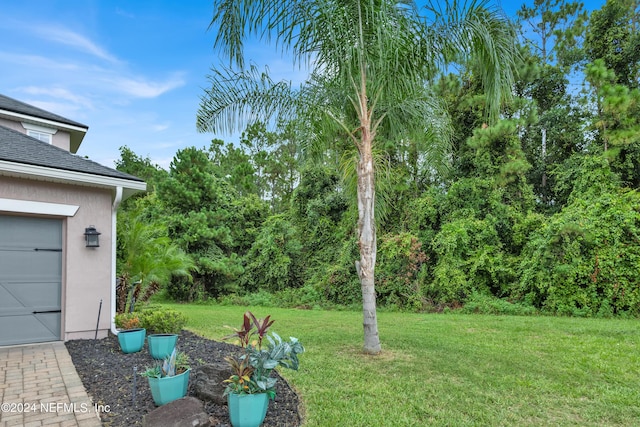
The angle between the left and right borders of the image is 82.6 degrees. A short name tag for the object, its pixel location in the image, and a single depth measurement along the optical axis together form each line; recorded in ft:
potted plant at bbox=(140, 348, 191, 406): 11.42
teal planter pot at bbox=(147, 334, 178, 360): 16.48
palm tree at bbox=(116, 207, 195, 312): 25.57
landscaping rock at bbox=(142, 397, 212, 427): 9.86
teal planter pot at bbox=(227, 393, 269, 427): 10.25
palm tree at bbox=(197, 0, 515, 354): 18.51
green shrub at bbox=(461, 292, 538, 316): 35.06
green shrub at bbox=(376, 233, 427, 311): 42.39
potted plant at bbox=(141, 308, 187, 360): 20.62
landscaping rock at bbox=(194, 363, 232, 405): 12.06
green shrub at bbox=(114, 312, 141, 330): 20.40
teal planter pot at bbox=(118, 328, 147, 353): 17.85
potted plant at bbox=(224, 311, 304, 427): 10.30
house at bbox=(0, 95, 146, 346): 19.36
